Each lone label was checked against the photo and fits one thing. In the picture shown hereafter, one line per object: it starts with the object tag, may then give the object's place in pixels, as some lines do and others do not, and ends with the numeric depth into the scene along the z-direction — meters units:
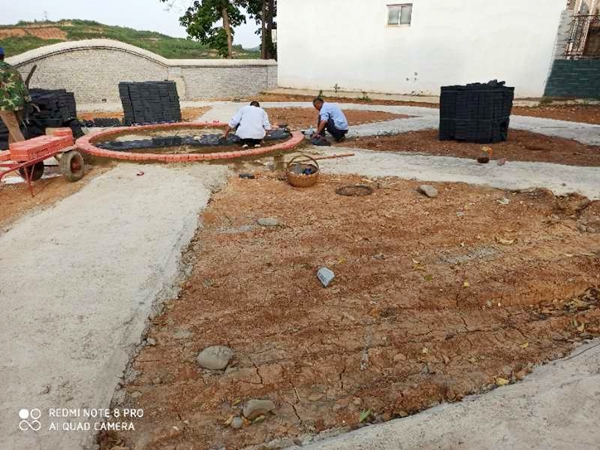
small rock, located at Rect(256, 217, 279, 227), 4.91
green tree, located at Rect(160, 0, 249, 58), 22.45
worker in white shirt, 8.16
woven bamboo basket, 5.94
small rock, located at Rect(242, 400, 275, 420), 2.39
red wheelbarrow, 5.68
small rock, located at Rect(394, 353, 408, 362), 2.82
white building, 14.59
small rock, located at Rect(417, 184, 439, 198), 5.66
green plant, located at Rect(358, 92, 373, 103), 17.51
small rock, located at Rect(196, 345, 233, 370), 2.75
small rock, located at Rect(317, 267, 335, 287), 3.65
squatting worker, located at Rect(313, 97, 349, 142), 8.68
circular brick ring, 7.44
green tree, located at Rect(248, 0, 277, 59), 22.59
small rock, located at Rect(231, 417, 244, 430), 2.33
